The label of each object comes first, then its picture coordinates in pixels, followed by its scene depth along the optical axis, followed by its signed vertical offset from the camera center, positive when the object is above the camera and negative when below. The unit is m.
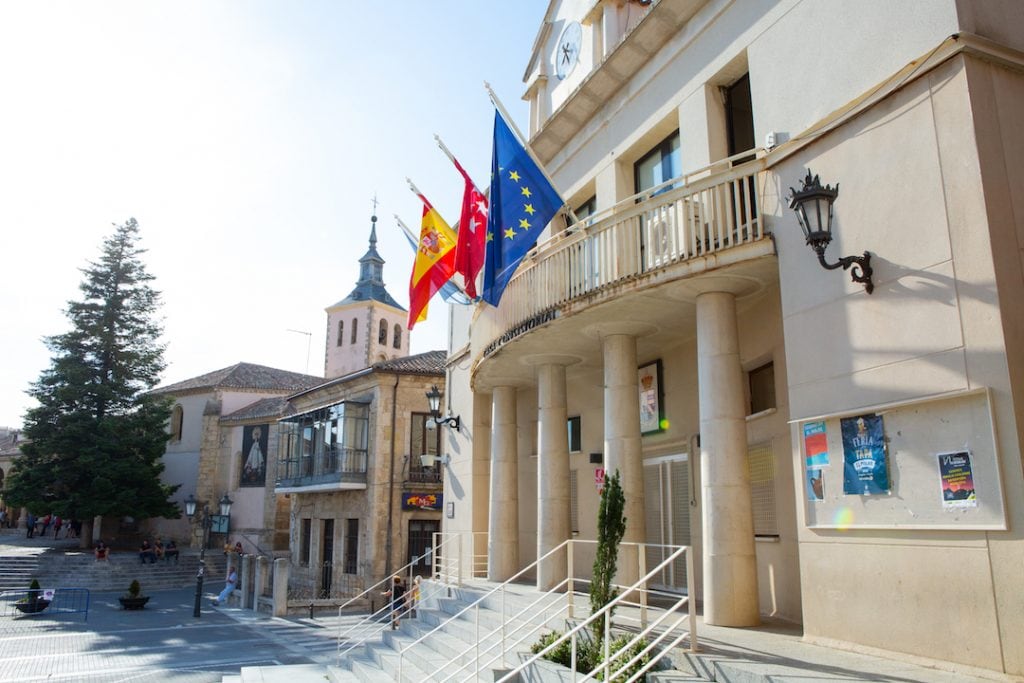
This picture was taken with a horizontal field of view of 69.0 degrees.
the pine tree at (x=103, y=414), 33.78 +3.91
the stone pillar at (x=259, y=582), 23.97 -2.74
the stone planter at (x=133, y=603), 24.14 -3.39
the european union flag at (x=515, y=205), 10.38 +3.97
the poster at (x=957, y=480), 6.05 +0.10
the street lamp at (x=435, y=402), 19.12 +2.34
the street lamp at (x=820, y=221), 7.10 +2.56
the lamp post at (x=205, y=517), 22.66 -0.77
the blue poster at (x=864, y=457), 6.80 +0.33
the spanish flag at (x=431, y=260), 13.86 +4.30
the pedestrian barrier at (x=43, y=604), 22.38 -3.48
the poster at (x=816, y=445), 7.42 +0.47
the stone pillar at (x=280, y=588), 22.42 -2.74
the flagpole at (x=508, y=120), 10.21 +5.18
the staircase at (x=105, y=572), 31.14 -3.22
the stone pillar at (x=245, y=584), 24.95 -2.91
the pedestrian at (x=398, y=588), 18.44 -2.26
